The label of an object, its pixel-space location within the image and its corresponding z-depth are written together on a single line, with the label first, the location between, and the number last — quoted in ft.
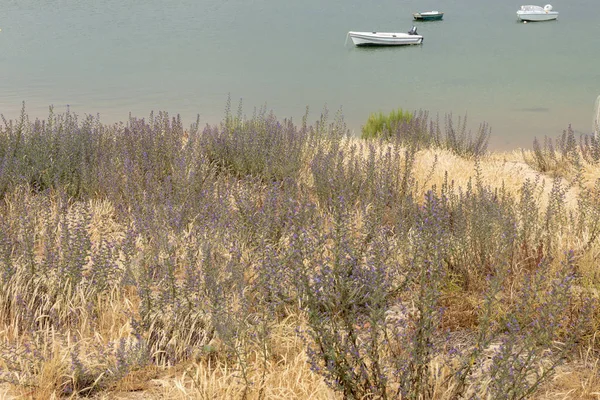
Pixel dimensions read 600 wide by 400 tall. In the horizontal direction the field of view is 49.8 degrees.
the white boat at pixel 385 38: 129.70
